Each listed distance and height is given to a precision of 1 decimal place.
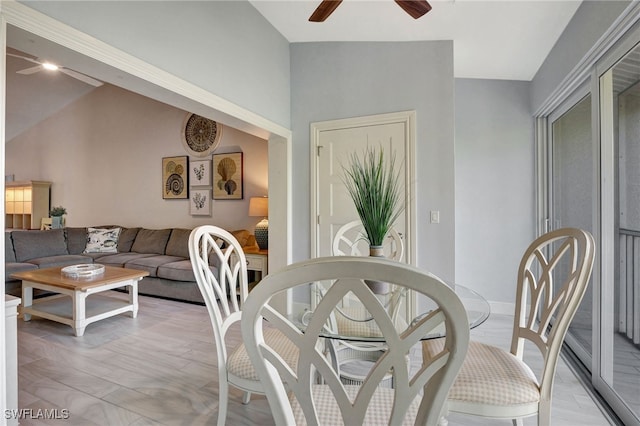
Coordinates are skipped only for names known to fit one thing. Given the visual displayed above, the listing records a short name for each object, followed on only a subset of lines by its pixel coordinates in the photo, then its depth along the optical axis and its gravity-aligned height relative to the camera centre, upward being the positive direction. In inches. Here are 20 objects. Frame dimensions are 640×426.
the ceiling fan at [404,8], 69.1 +45.4
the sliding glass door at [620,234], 72.4 -5.2
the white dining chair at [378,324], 24.7 -10.6
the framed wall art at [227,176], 190.7 +22.5
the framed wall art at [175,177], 208.2 +23.8
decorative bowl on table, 127.0 -22.9
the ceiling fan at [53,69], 133.3 +62.2
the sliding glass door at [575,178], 96.8 +11.7
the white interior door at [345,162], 121.3 +20.6
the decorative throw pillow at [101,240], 199.5 -16.7
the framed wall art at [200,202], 201.5 +7.4
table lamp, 166.9 -0.2
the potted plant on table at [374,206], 60.2 +1.4
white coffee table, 117.0 -33.7
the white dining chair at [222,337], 55.0 -24.2
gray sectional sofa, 156.3 -23.4
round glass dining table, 50.8 -20.3
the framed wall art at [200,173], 201.0 +25.9
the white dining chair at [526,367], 46.8 -25.4
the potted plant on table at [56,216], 239.9 -1.4
